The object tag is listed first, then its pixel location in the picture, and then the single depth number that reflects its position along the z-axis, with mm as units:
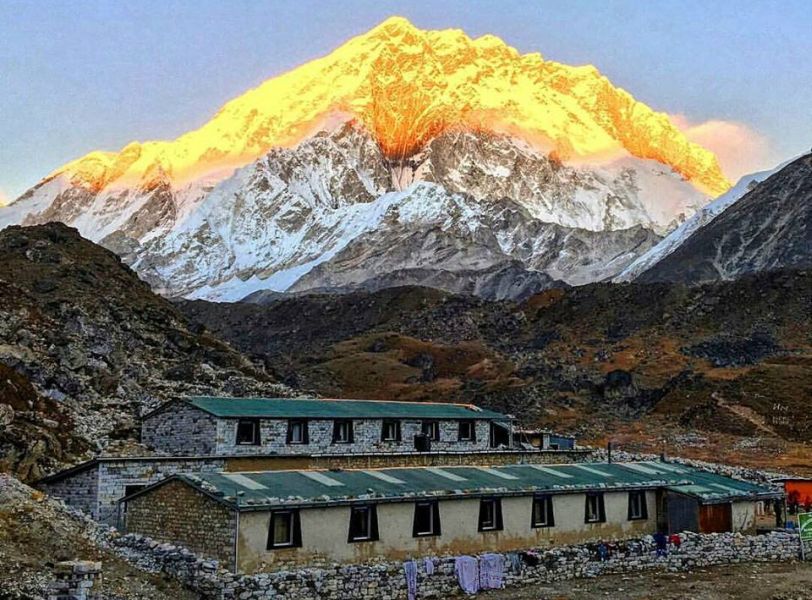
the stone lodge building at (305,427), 38281
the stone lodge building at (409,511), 26281
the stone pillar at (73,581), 20891
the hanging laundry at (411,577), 26484
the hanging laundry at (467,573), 27688
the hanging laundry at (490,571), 28219
